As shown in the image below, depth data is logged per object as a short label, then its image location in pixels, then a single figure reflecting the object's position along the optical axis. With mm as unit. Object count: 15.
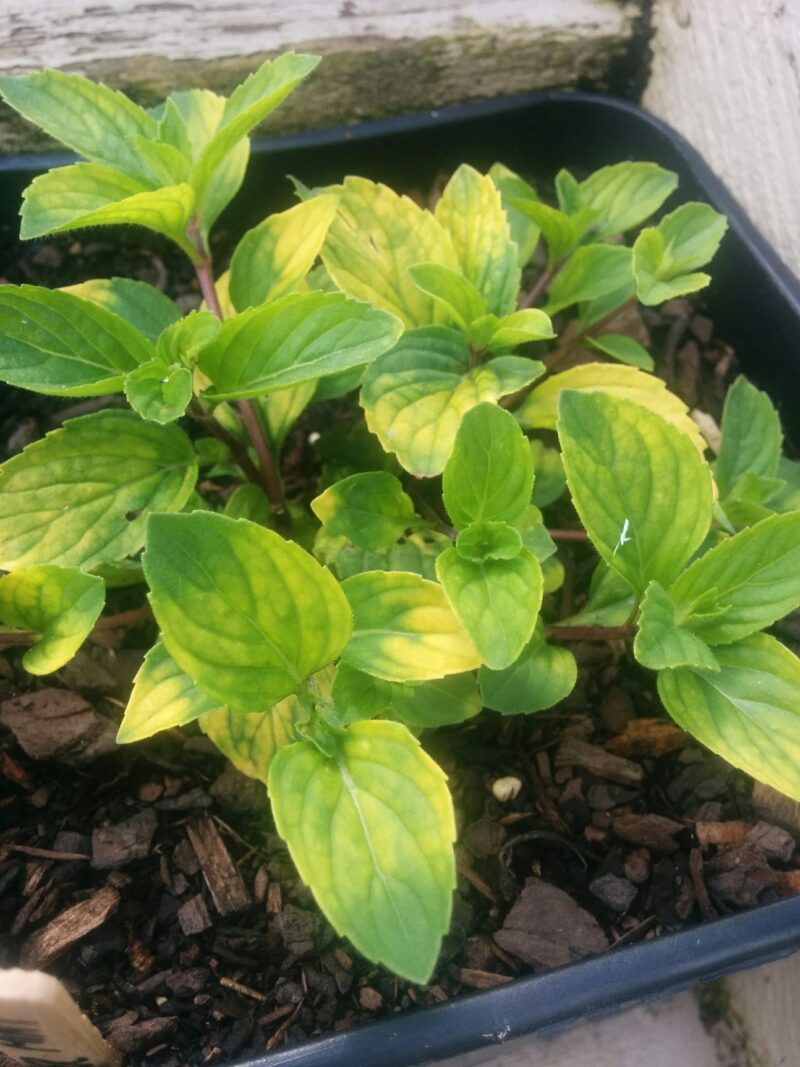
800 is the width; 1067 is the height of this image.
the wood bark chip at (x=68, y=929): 218
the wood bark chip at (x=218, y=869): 227
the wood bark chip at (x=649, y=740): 251
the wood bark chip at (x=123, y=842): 230
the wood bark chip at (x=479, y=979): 216
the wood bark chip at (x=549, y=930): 219
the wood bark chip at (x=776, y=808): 240
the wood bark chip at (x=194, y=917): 224
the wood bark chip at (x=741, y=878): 228
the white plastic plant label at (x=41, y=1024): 153
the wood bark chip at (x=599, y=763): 247
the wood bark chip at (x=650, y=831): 237
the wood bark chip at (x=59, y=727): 238
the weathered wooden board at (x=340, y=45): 306
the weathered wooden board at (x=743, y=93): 281
